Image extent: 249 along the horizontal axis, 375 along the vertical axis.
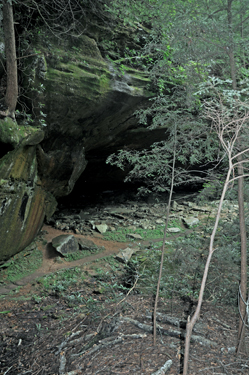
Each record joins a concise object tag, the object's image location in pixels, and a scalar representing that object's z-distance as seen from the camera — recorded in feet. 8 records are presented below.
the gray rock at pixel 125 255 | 28.71
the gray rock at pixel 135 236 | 35.68
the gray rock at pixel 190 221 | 39.88
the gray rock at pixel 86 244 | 31.30
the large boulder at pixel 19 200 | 21.22
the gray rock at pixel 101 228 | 37.04
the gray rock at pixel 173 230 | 37.79
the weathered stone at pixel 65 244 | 29.53
